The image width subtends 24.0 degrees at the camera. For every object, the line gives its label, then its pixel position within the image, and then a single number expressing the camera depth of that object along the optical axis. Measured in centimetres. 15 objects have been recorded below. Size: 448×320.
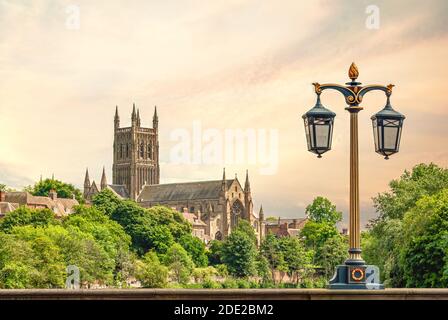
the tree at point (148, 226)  14850
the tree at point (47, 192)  19812
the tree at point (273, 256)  17465
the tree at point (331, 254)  16025
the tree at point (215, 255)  17232
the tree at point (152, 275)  12412
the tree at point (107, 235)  11888
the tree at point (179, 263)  13625
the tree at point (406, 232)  6263
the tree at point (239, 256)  16350
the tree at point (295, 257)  17138
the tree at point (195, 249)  15975
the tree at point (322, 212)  19600
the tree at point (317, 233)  18112
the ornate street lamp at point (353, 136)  1944
